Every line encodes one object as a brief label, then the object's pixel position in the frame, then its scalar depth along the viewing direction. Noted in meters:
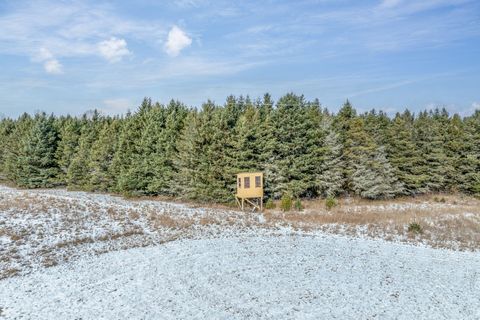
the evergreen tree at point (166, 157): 39.69
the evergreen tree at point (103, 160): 44.97
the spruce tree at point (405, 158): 45.06
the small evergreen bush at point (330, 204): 32.34
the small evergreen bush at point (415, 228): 24.11
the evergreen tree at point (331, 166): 38.57
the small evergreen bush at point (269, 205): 33.16
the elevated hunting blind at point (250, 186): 32.88
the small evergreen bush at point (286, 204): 31.70
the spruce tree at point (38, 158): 50.62
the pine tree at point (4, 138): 59.16
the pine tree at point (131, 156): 41.16
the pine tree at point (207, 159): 35.41
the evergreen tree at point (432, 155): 46.59
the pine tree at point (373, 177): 40.62
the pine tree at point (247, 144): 35.09
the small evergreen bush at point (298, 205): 31.98
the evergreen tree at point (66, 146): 50.69
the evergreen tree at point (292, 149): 35.97
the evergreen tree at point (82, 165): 47.78
